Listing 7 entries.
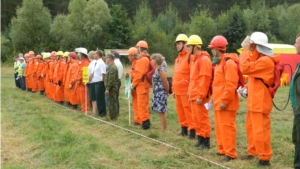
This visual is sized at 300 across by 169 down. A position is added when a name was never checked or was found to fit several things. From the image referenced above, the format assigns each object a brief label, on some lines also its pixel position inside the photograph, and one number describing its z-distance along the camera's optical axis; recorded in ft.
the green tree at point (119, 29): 137.34
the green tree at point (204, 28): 128.16
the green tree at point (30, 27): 136.67
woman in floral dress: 28.91
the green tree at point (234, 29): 126.52
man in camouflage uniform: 34.24
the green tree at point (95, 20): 136.98
